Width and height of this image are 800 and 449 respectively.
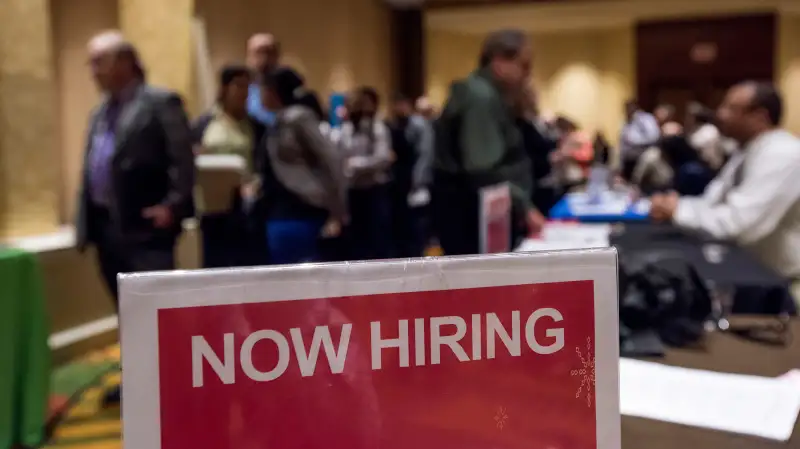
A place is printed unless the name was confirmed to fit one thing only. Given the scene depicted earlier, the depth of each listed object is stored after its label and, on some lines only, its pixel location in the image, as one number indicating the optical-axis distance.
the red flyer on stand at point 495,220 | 1.64
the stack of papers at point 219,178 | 3.33
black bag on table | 1.25
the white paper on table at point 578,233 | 2.46
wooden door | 10.27
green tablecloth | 2.31
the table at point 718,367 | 0.85
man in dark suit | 2.61
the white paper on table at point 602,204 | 3.50
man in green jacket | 2.55
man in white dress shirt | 2.29
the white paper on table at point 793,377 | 1.06
